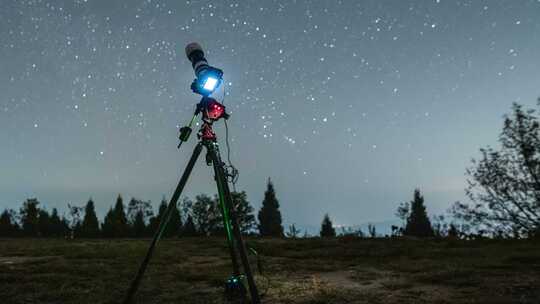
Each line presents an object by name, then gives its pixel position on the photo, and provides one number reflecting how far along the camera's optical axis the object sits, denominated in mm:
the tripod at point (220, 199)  4195
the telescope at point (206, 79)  4504
